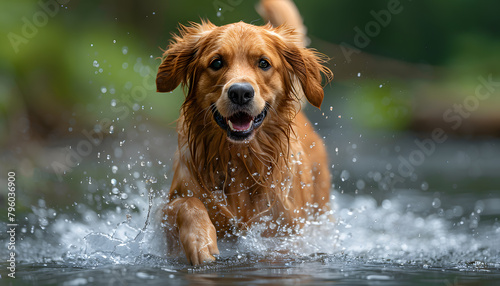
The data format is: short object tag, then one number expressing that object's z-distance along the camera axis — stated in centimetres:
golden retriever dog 677
